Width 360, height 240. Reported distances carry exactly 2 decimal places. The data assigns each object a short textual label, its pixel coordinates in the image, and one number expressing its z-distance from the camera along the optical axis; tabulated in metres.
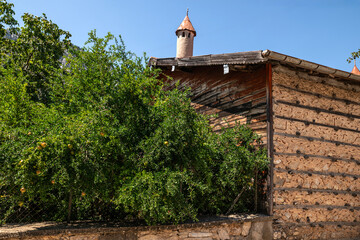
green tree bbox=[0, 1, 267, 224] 3.99
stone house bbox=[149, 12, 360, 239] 6.32
